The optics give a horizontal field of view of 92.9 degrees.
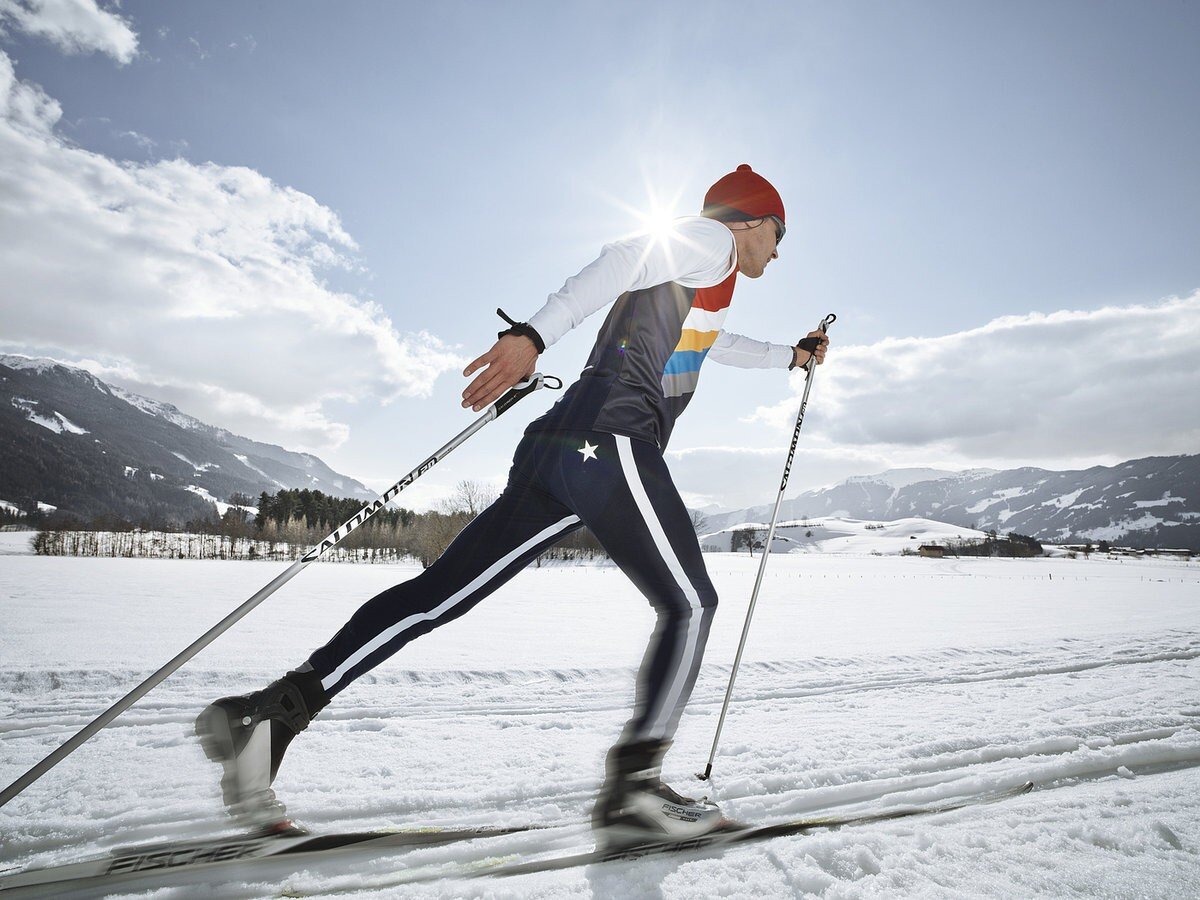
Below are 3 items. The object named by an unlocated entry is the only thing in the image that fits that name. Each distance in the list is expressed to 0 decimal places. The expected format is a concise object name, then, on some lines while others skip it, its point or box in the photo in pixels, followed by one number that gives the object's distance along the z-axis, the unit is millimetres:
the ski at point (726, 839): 1542
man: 1672
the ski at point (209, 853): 1376
